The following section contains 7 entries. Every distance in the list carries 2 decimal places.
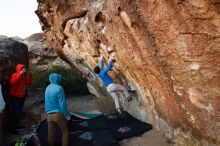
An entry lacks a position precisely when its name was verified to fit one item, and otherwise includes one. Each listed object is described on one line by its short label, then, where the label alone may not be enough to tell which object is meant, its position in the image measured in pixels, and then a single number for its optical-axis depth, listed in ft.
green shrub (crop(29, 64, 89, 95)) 25.78
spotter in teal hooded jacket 11.80
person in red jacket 15.94
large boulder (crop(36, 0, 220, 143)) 8.72
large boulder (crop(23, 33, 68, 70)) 35.87
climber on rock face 15.55
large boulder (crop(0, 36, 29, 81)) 17.80
